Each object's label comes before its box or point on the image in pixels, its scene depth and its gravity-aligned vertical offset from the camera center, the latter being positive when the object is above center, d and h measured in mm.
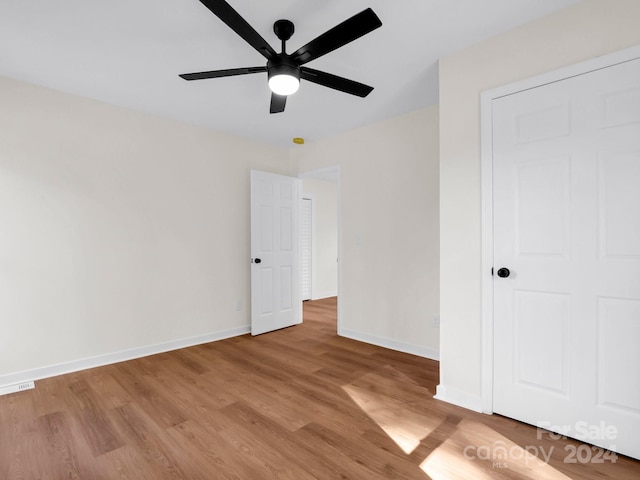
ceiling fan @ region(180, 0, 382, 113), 1521 +1009
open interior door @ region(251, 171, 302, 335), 4230 -232
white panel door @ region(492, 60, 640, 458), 1771 -129
